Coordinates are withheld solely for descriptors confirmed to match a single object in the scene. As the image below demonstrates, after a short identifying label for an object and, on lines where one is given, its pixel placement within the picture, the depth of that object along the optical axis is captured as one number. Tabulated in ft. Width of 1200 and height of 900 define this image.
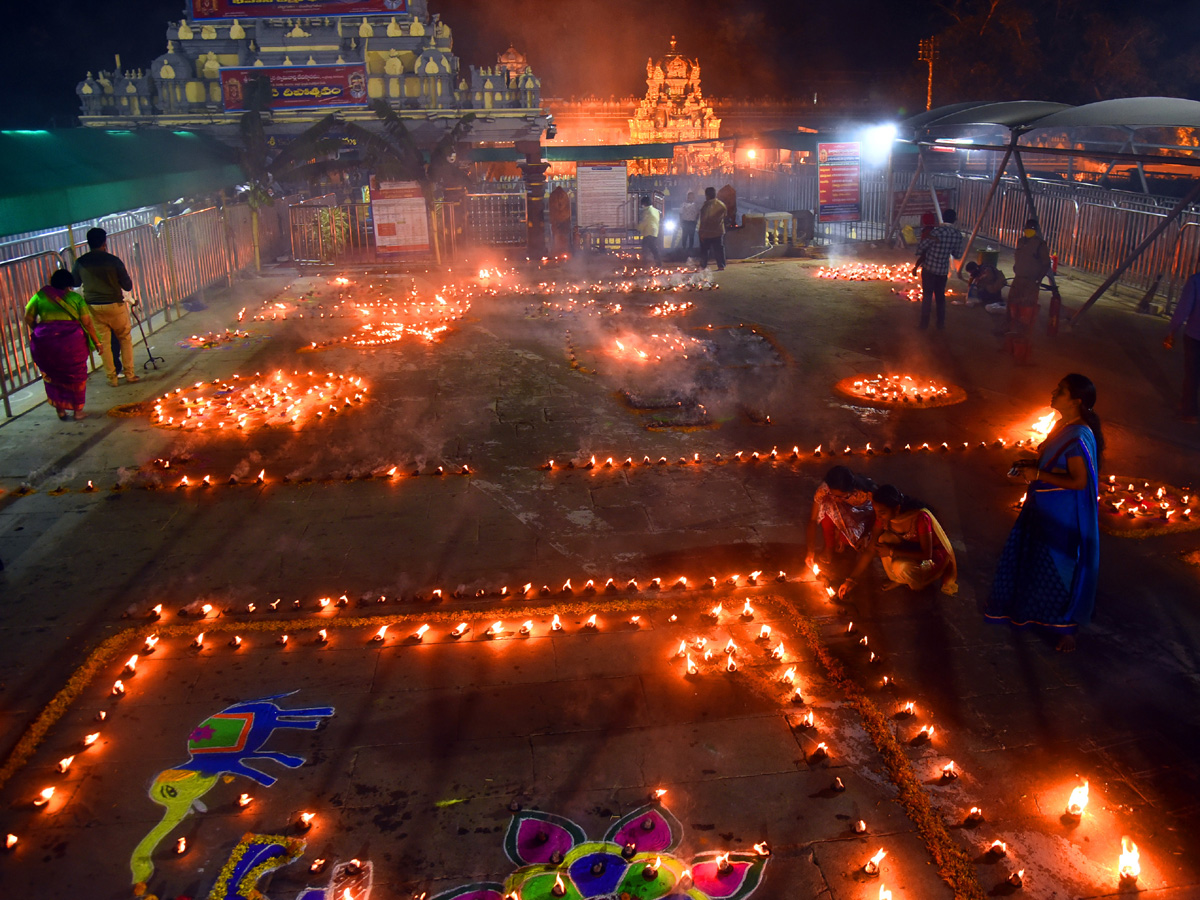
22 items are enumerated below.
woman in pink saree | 31.81
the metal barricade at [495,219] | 77.15
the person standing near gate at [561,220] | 74.54
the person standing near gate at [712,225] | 64.18
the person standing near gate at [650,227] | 70.13
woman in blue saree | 16.70
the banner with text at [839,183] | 69.51
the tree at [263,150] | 70.33
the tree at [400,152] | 71.92
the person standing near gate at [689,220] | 72.33
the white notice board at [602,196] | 76.48
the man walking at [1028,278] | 41.14
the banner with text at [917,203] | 73.92
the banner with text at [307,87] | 71.82
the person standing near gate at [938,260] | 42.78
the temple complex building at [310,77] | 72.23
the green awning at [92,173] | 37.68
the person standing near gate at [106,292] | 36.24
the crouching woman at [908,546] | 19.04
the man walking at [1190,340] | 30.55
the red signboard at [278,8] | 74.28
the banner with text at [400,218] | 69.97
